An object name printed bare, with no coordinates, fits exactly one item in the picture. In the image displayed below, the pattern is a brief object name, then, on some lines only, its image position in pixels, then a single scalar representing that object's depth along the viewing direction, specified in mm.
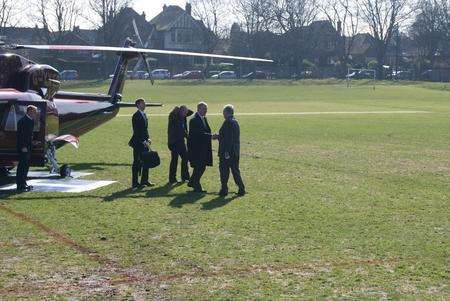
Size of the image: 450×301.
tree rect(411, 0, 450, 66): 123812
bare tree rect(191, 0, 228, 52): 131875
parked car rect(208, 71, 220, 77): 118838
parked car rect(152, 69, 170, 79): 110125
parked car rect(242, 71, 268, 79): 111375
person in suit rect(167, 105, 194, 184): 16000
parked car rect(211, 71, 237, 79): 112888
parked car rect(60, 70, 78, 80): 95125
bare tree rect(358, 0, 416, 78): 128625
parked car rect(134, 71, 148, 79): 105300
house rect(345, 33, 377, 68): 140612
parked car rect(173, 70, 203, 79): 108250
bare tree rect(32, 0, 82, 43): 112625
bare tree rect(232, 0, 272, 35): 126188
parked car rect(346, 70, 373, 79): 112500
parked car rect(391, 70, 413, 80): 116238
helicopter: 15047
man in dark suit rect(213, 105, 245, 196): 14078
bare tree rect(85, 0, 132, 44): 112188
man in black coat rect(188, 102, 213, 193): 14719
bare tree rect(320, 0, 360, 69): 133500
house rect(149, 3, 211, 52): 140375
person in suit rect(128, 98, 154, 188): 15125
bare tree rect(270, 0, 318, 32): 124312
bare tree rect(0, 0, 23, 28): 102438
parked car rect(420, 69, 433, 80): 113062
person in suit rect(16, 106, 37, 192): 14258
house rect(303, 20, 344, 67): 126125
